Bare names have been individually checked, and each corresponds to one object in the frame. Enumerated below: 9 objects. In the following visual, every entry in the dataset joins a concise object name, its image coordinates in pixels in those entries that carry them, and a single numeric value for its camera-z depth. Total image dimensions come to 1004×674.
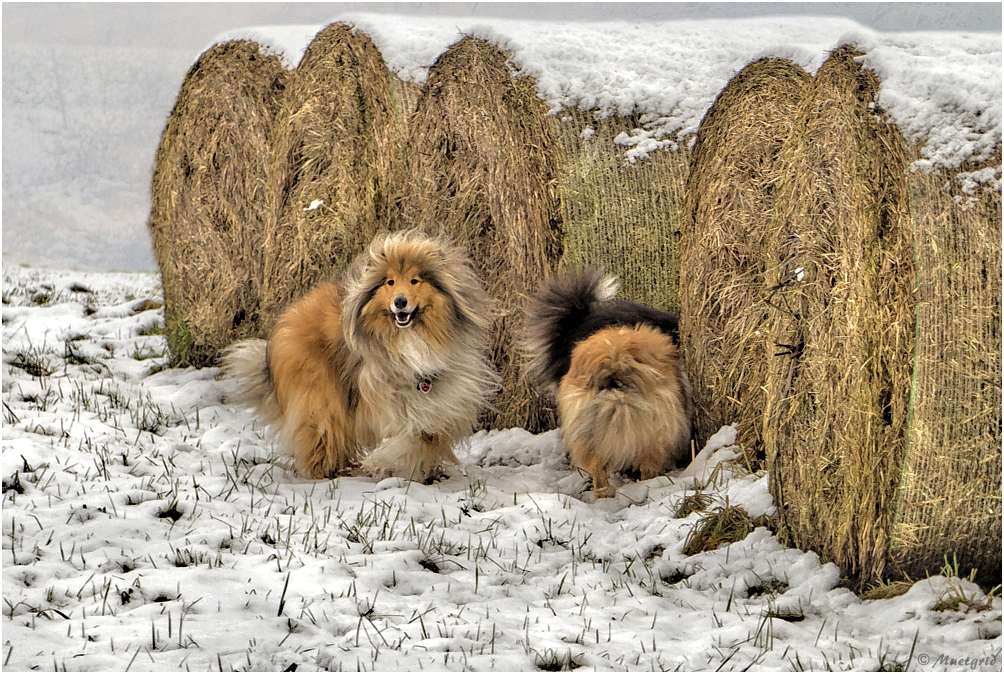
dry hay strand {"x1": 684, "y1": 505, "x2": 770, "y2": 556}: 8.87
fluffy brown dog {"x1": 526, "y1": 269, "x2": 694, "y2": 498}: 10.33
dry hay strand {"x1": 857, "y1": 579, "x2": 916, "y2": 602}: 7.41
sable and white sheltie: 10.99
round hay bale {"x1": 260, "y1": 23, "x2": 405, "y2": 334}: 13.71
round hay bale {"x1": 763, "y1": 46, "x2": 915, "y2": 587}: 7.51
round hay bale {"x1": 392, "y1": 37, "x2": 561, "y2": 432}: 12.72
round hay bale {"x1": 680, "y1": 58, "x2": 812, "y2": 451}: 10.65
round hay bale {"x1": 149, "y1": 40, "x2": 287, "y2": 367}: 15.18
